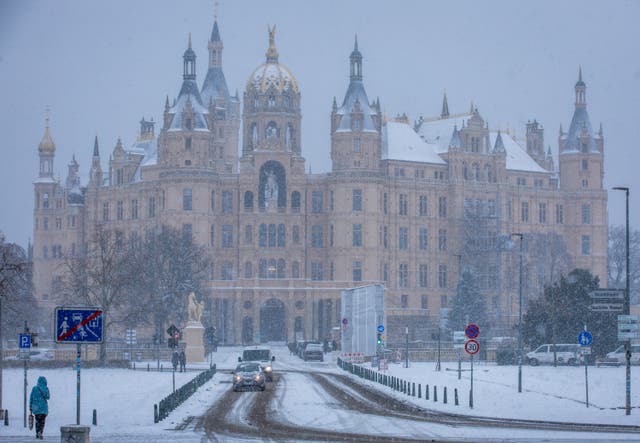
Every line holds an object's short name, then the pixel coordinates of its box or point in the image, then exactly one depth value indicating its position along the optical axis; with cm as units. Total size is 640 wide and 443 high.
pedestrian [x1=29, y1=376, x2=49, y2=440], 4069
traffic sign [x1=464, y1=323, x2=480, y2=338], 5416
